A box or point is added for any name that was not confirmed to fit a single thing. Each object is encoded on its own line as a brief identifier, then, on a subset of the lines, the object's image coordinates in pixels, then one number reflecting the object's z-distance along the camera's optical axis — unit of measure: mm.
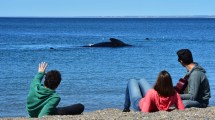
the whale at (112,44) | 62694
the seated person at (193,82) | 10336
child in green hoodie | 10117
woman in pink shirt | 9688
